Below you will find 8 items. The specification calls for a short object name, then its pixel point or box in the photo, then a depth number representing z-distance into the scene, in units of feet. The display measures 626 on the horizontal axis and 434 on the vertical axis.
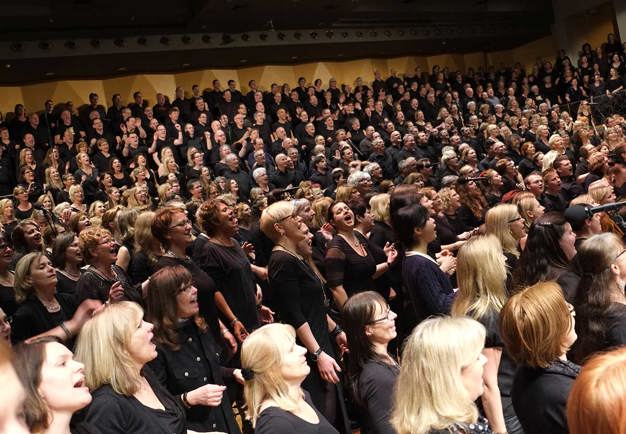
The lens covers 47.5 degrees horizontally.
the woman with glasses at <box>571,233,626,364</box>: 8.56
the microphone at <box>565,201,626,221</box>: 8.47
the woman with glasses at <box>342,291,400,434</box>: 8.19
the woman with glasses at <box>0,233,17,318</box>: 13.43
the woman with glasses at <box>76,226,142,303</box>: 12.11
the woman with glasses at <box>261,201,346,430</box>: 11.55
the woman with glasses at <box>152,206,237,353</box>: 12.06
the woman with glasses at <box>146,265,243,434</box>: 9.36
